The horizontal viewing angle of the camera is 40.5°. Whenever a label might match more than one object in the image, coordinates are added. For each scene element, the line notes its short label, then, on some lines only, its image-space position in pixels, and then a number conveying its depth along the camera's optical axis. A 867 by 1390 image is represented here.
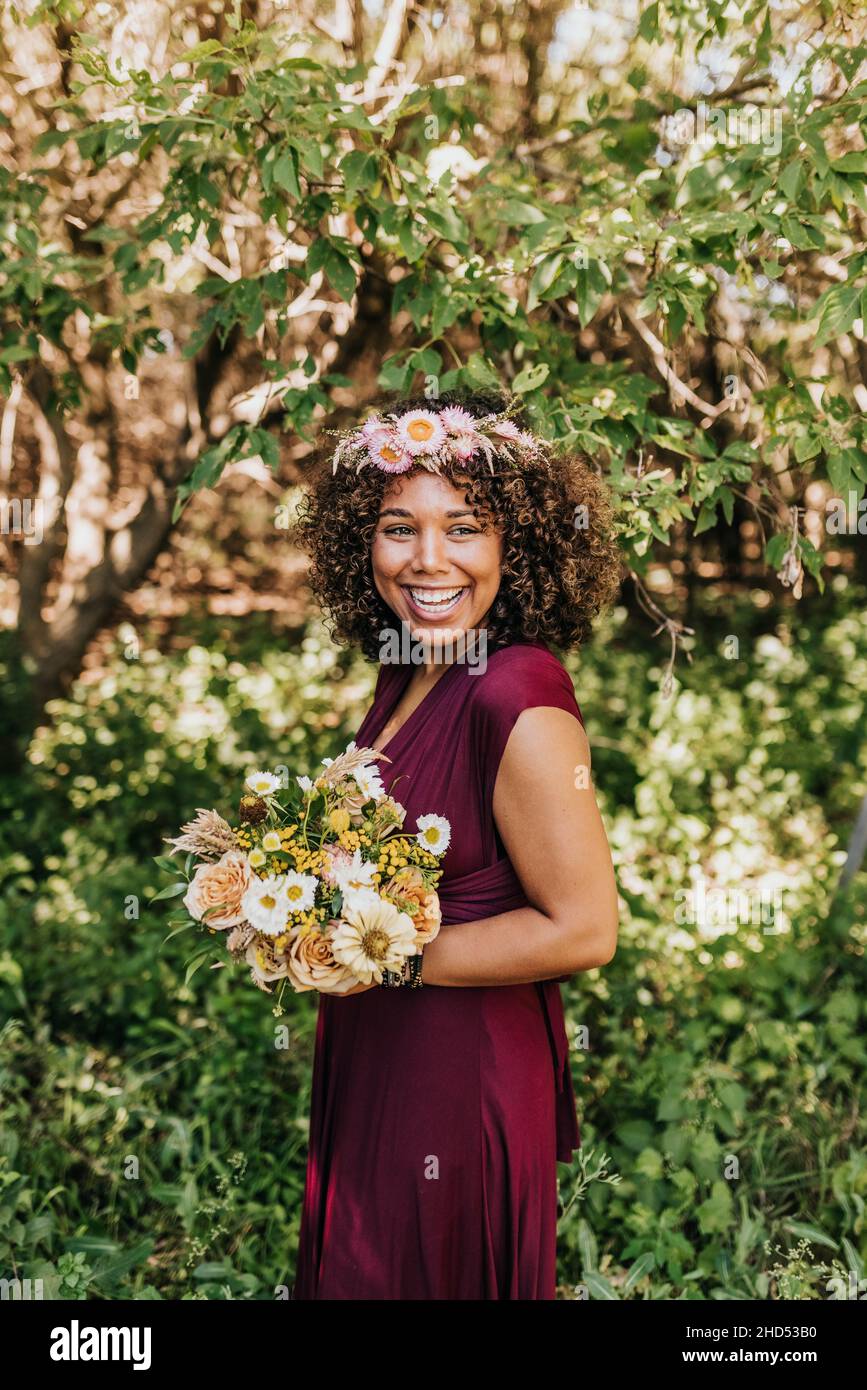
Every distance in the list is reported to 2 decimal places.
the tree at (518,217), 2.32
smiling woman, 1.71
